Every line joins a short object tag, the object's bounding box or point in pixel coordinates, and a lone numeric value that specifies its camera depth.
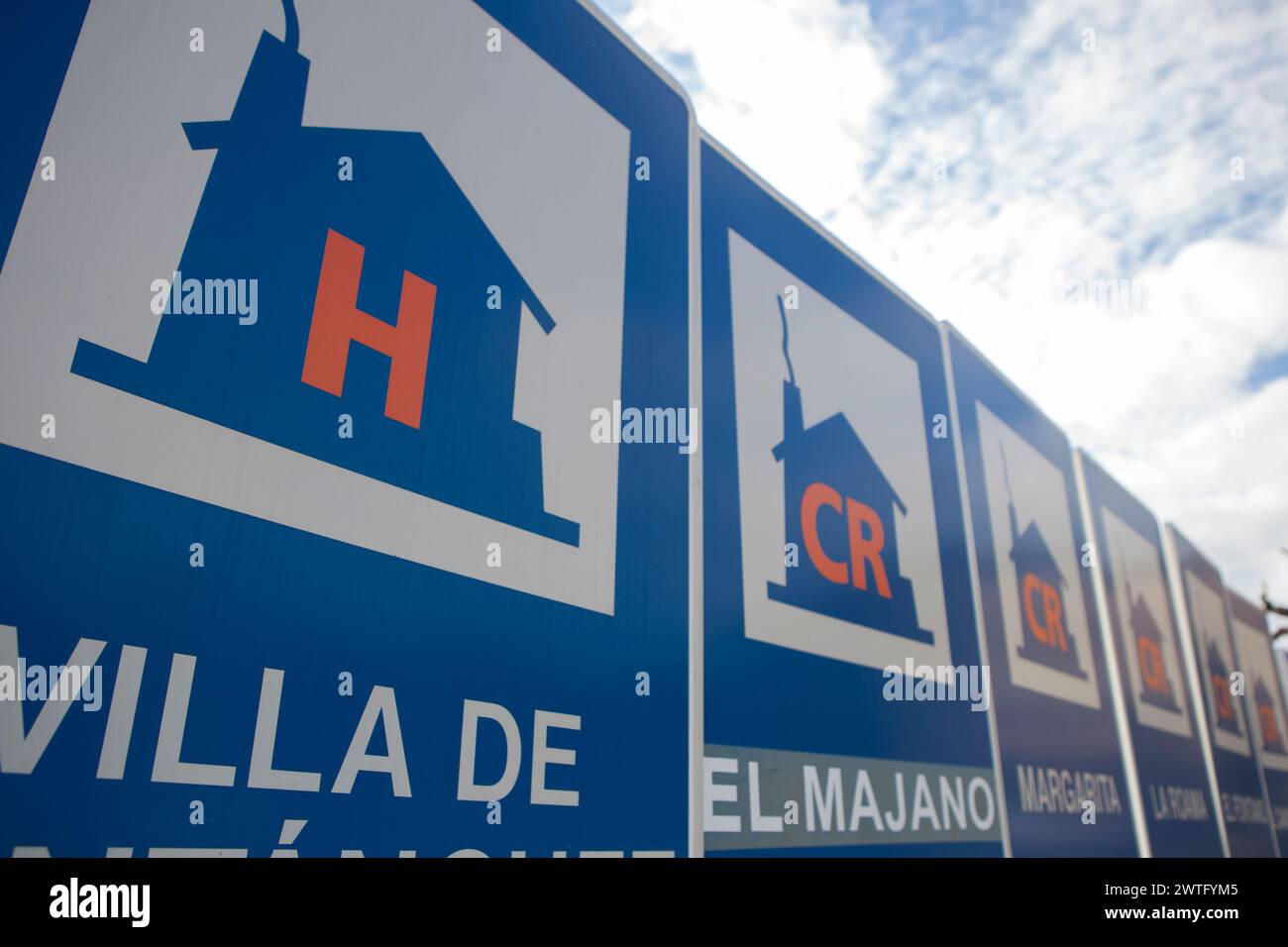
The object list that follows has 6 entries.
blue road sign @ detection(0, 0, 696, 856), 1.21
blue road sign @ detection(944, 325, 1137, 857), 3.33
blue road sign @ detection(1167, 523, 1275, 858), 5.22
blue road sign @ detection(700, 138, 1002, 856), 2.22
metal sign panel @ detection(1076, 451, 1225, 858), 4.30
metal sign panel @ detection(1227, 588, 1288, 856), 6.18
